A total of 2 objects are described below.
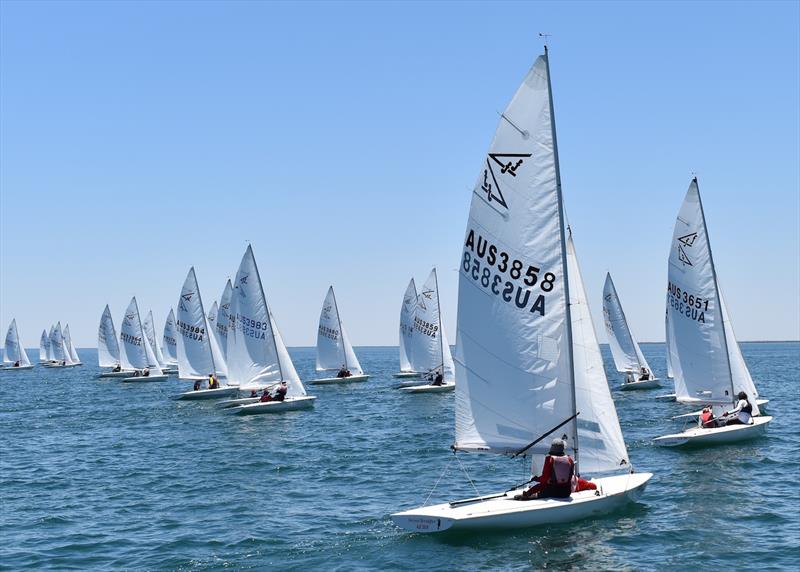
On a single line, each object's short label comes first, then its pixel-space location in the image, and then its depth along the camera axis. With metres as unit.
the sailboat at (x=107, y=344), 89.31
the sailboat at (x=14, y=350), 119.69
